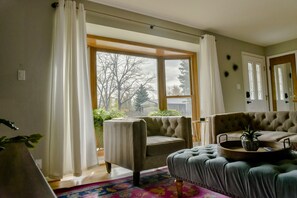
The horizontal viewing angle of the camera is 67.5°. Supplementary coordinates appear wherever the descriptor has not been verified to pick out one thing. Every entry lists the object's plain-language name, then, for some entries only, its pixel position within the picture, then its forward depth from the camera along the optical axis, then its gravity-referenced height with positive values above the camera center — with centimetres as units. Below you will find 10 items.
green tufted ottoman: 120 -44
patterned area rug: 201 -79
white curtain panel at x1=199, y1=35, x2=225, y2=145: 409 +44
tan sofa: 282 -29
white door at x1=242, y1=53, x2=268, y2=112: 502 +49
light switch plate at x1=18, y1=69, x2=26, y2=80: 244 +42
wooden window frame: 362 +91
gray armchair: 229 -39
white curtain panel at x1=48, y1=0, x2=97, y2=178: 251 +12
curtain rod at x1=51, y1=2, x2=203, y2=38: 269 +132
